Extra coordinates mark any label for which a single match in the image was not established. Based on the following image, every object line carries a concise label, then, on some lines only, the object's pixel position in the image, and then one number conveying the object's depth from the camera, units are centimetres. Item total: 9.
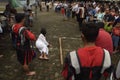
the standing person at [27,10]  800
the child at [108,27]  550
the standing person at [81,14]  794
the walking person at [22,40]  328
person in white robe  450
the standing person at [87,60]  158
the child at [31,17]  837
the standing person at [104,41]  236
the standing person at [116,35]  505
